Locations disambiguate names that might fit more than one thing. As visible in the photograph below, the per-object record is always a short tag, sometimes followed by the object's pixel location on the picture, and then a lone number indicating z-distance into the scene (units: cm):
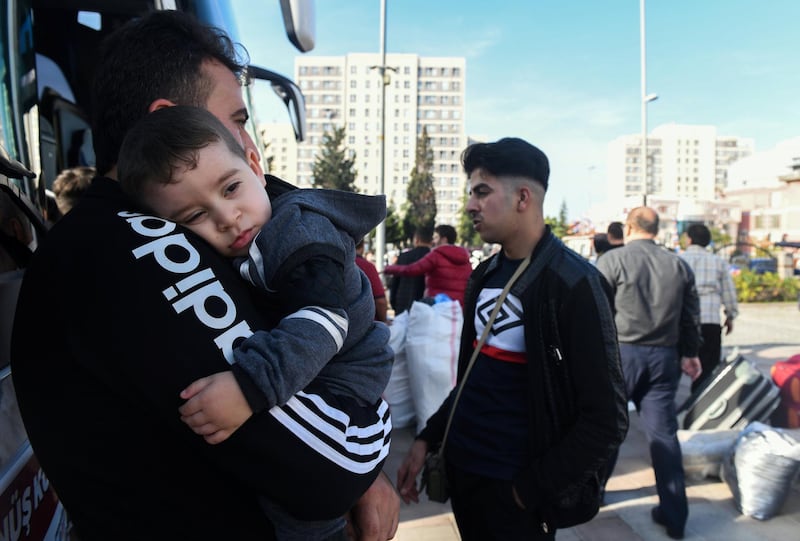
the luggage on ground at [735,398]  496
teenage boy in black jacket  196
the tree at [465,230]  6944
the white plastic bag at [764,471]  386
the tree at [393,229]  4150
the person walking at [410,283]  753
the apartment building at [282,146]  12144
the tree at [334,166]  5962
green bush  1855
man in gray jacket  396
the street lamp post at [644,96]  2314
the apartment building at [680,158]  14712
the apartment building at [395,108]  12400
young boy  90
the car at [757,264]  2668
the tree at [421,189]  7700
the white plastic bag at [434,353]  537
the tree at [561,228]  4762
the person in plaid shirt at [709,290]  618
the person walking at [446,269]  634
